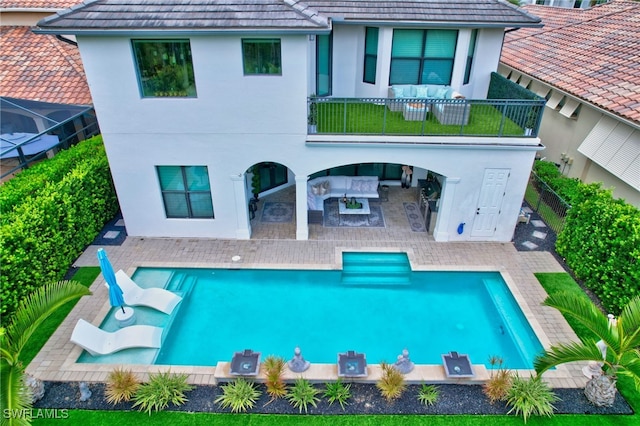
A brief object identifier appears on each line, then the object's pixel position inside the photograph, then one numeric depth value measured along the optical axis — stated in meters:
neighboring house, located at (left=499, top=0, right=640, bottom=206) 13.98
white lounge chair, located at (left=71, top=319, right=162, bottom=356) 9.93
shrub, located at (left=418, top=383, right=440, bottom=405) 8.95
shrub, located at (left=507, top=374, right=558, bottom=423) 8.66
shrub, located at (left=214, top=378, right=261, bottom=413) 8.78
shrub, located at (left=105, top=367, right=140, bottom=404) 8.84
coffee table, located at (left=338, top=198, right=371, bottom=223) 15.60
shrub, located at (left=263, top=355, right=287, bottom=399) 9.01
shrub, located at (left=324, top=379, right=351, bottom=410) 8.92
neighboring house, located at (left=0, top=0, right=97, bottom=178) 14.54
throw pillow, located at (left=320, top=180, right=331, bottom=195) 15.88
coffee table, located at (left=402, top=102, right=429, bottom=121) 14.18
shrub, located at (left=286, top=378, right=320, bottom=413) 8.84
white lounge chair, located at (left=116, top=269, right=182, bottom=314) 11.45
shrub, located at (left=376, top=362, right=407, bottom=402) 8.94
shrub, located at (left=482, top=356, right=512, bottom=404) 8.96
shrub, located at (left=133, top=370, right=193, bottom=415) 8.76
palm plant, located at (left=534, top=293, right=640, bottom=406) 7.89
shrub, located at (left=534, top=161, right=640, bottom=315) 10.64
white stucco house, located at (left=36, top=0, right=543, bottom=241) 11.23
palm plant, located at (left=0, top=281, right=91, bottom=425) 6.81
